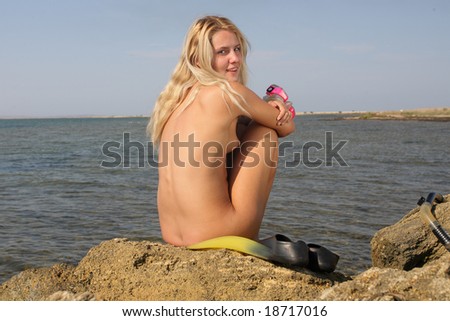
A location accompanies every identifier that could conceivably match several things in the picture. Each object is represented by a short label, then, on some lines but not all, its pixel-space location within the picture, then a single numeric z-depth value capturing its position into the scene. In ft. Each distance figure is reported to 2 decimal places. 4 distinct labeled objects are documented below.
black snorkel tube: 12.45
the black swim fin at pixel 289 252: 9.82
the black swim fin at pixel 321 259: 10.30
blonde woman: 10.66
